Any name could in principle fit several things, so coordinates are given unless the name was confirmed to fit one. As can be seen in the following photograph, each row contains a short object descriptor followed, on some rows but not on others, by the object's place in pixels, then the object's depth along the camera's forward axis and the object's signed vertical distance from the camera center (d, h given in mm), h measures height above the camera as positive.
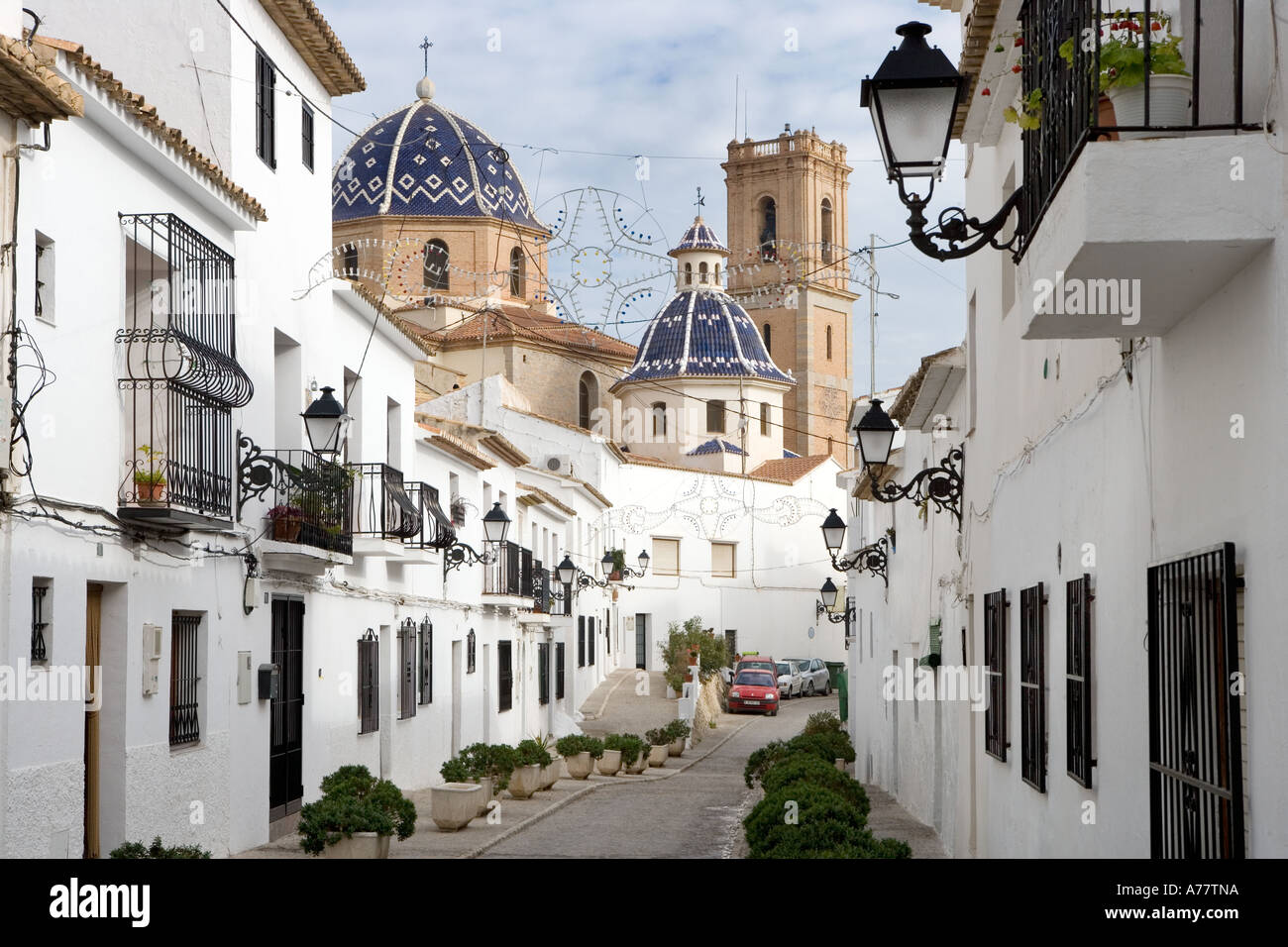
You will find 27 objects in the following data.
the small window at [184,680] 12180 -841
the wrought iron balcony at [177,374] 10898 +1406
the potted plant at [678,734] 28531 -3008
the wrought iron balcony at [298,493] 13617 +694
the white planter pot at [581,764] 24109 -2946
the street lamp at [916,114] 5535 +1568
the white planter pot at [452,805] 16109 -2375
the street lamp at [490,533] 22031 +488
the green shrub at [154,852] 9531 -1702
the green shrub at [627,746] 25234 -2805
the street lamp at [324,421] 13773 +1278
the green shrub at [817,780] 12859 -1782
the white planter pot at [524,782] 19922 -2663
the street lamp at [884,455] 12227 +850
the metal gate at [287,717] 14836 -1400
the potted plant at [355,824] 12227 -1992
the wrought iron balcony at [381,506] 17203 +695
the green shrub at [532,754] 20167 -2363
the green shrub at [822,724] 25358 -2600
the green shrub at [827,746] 19172 -2280
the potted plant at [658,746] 27422 -3084
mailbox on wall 14070 -987
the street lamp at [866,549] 19436 +232
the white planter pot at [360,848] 12219 -2138
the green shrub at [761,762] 18750 -2320
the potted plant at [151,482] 10852 +597
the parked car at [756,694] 41531 -3297
